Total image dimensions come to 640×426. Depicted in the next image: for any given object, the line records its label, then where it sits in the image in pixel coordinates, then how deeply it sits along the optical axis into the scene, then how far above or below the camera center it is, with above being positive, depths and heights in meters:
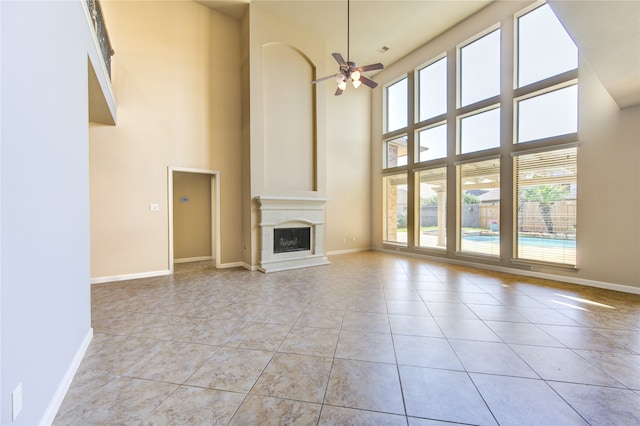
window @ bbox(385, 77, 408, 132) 7.35 +3.08
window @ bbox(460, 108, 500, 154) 5.42 +1.73
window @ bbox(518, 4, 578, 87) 4.42 +2.91
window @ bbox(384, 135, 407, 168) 7.36 +1.71
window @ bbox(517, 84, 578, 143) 4.39 +1.71
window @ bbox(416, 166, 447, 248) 6.35 +0.06
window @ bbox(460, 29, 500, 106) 5.40 +3.08
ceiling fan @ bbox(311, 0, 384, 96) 4.18 +2.27
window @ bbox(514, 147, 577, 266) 4.43 +0.06
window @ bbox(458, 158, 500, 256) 5.41 +0.06
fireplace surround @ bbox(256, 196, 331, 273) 5.48 -0.51
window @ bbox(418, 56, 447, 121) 6.35 +3.06
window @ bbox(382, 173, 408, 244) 7.37 +0.08
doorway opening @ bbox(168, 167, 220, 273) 6.33 -0.20
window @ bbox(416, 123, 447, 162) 6.36 +1.71
